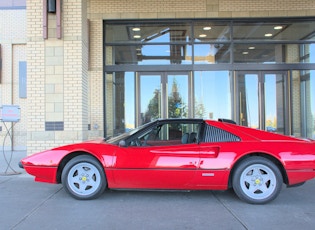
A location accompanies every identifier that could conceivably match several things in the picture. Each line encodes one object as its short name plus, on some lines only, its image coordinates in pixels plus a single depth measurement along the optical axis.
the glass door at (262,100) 11.39
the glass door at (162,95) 11.43
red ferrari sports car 5.03
